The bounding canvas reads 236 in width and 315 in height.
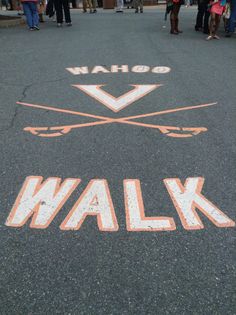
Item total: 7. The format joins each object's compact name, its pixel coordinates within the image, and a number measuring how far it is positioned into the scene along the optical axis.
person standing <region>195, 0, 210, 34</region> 10.30
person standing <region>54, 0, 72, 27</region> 12.02
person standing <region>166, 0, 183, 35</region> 9.74
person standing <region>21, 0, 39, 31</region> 10.81
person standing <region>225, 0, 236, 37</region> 9.76
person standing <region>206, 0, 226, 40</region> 8.70
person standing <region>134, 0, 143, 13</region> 19.10
